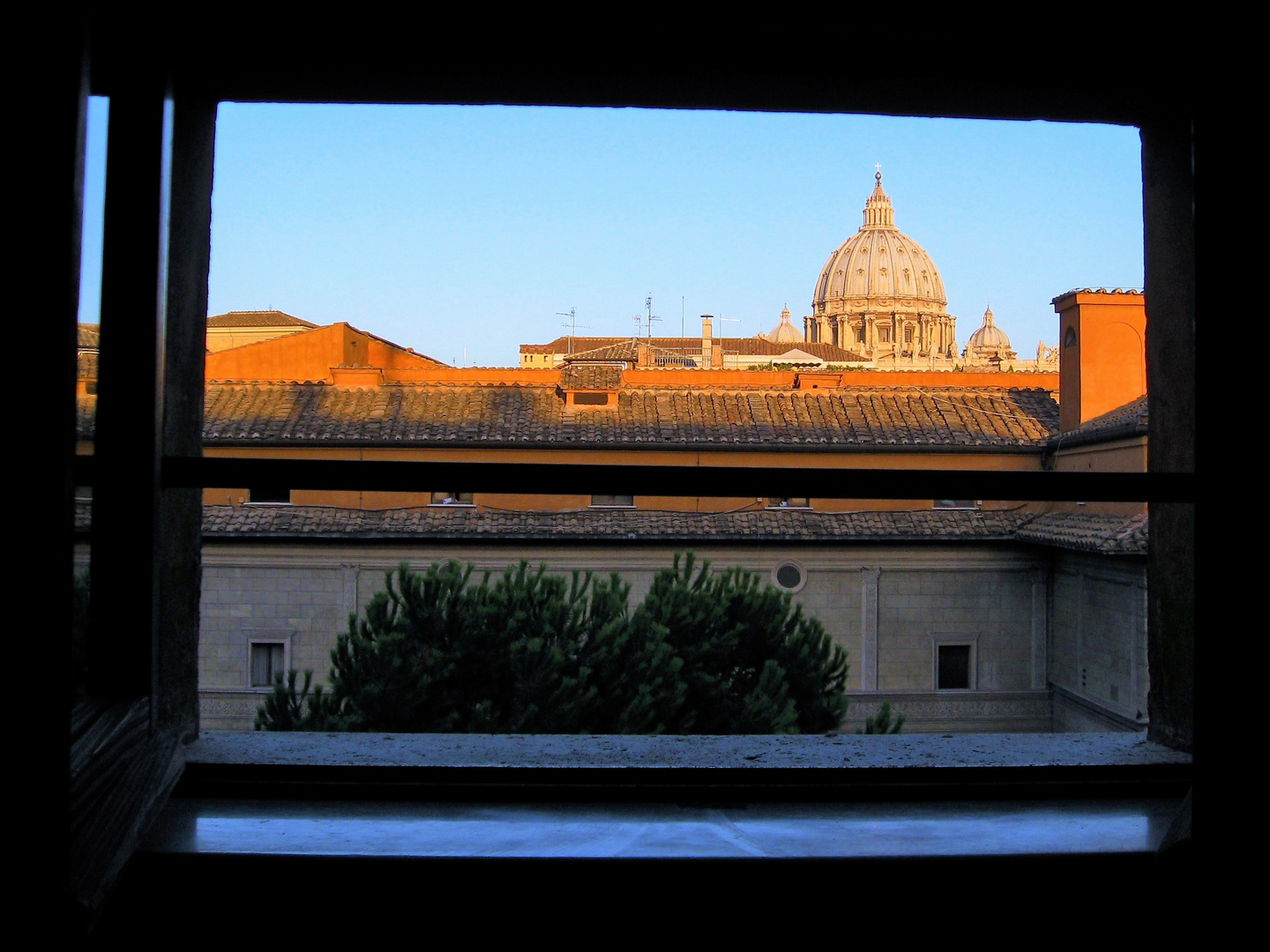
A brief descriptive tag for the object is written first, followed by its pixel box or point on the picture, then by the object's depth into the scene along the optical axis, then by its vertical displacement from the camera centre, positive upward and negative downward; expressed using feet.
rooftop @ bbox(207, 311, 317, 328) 116.16 +20.12
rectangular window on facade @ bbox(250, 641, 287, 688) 42.22 -5.27
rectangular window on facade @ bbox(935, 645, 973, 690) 46.29 -5.58
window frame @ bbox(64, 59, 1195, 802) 4.44 +0.93
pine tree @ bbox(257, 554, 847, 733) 21.88 -2.92
